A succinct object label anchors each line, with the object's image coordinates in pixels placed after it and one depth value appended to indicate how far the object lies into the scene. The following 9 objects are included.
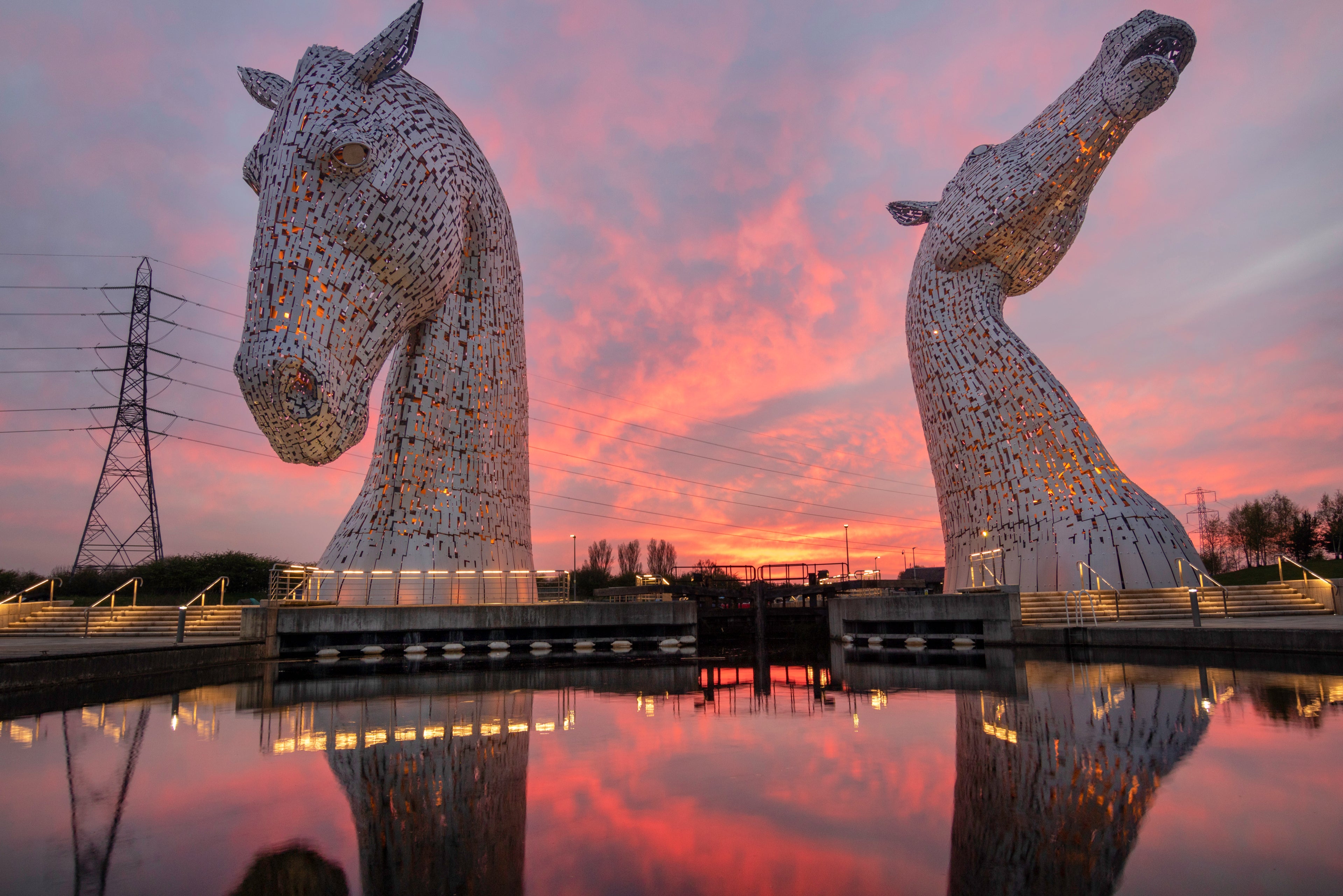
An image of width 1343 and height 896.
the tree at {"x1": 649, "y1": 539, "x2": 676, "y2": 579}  78.88
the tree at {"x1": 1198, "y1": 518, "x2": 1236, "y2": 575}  61.69
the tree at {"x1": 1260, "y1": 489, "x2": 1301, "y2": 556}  48.06
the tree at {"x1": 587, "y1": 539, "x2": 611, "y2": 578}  76.44
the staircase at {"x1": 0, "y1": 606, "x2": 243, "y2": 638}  16.03
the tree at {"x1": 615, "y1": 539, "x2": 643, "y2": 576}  77.94
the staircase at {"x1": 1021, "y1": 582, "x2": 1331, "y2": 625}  15.43
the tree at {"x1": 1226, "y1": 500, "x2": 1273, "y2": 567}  49.34
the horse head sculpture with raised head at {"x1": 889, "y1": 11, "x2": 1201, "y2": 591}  17.08
